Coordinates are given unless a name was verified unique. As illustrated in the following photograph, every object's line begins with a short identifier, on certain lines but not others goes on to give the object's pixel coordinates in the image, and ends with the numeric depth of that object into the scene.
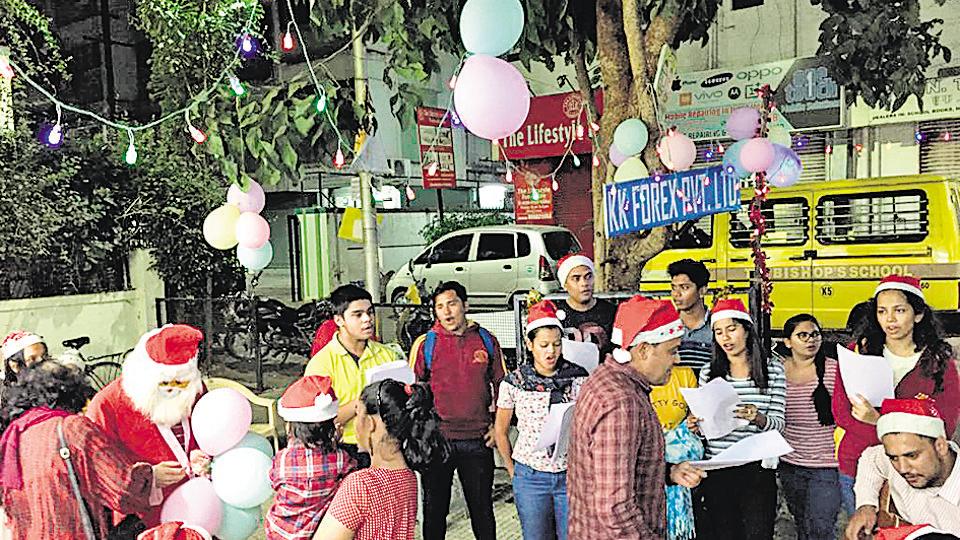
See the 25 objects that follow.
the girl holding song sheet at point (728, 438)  3.32
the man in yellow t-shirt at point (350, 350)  3.74
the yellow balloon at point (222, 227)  5.39
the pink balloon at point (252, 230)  5.37
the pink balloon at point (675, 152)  5.02
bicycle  7.97
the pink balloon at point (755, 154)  5.00
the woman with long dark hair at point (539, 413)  3.29
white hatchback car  11.22
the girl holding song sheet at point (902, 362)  3.07
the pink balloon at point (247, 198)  5.40
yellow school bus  8.06
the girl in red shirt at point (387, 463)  2.31
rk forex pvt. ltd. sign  4.61
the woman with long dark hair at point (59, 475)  2.55
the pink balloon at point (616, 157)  5.24
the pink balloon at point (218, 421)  2.98
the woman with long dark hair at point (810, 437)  3.38
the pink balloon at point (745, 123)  5.88
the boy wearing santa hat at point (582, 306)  4.28
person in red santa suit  2.92
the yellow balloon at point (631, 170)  4.93
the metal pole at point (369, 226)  6.93
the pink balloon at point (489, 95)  3.71
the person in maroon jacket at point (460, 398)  3.93
